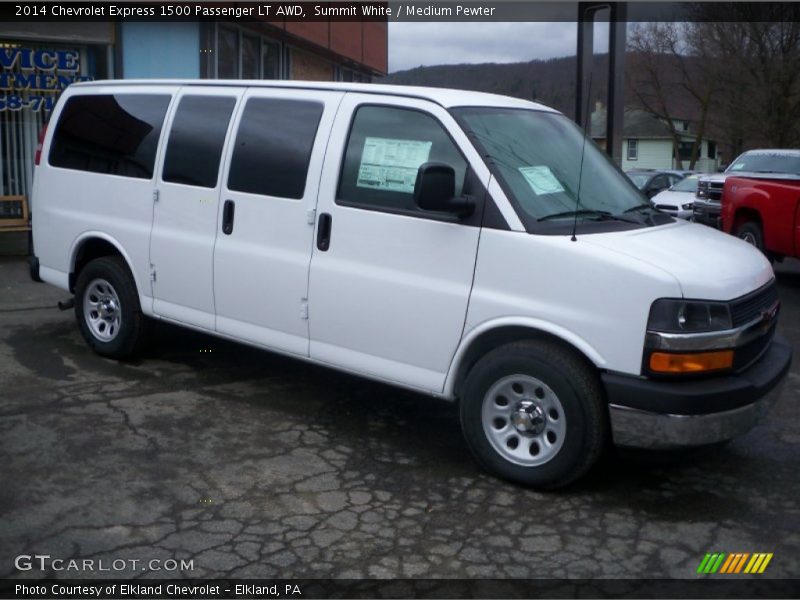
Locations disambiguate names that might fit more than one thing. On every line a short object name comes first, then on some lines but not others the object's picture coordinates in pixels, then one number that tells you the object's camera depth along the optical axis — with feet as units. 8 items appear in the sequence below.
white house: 226.58
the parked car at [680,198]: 62.54
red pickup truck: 36.24
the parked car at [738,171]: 50.06
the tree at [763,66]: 109.09
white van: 14.90
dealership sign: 41.60
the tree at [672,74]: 125.29
